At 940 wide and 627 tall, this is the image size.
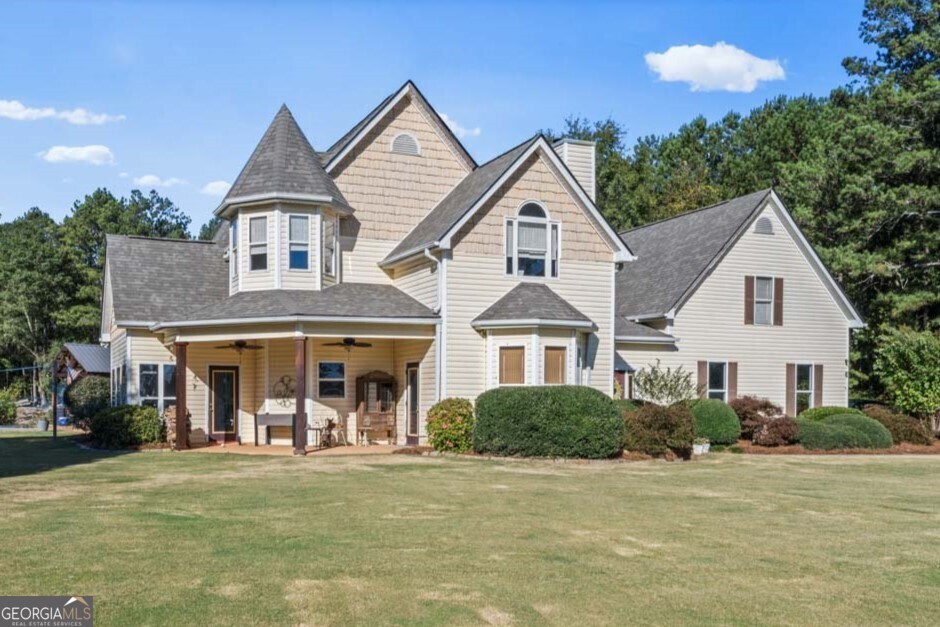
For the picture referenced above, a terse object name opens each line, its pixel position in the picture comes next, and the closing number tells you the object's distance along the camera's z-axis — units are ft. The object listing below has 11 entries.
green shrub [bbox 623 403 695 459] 71.87
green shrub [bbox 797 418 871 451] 84.48
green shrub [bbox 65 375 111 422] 106.96
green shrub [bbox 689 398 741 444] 83.20
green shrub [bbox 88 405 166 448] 78.07
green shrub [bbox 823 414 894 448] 87.04
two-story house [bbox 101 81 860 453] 78.02
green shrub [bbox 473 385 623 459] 69.21
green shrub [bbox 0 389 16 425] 140.46
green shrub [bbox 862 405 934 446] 90.74
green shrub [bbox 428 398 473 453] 73.82
